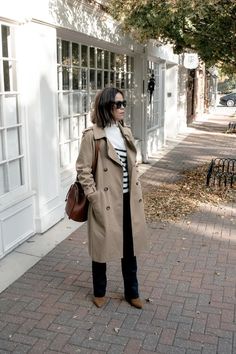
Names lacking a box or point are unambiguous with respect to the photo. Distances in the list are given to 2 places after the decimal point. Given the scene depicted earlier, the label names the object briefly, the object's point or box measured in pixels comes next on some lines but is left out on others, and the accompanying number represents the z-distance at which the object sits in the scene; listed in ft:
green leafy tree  20.83
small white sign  39.40
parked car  114.32
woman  11.53
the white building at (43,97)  16.33
